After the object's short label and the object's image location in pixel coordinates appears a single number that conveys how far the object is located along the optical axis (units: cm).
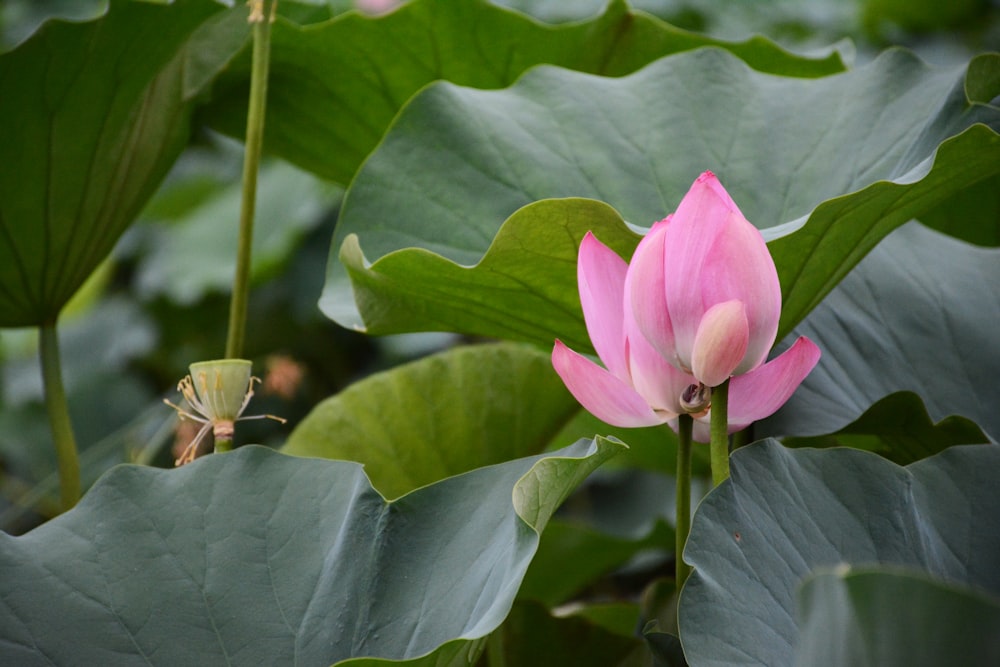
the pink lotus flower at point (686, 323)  247
